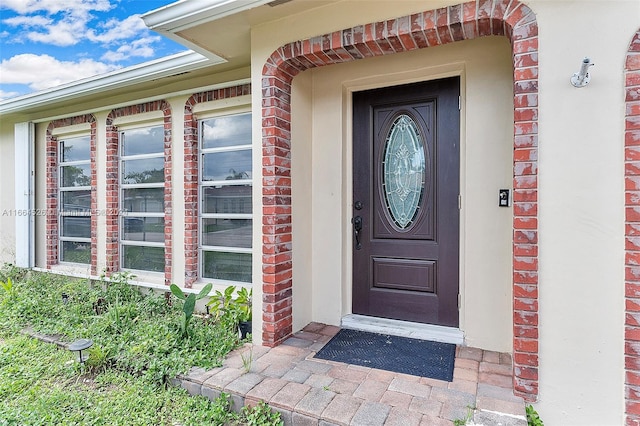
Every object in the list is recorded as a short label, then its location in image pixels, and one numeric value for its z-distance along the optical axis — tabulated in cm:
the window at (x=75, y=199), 482
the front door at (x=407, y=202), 274
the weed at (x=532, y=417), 178
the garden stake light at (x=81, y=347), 253
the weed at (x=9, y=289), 399
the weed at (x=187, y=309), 281
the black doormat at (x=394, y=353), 226
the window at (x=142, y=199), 425
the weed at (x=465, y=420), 168
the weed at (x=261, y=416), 185
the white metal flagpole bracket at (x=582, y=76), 171
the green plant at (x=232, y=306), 293
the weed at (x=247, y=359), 227
